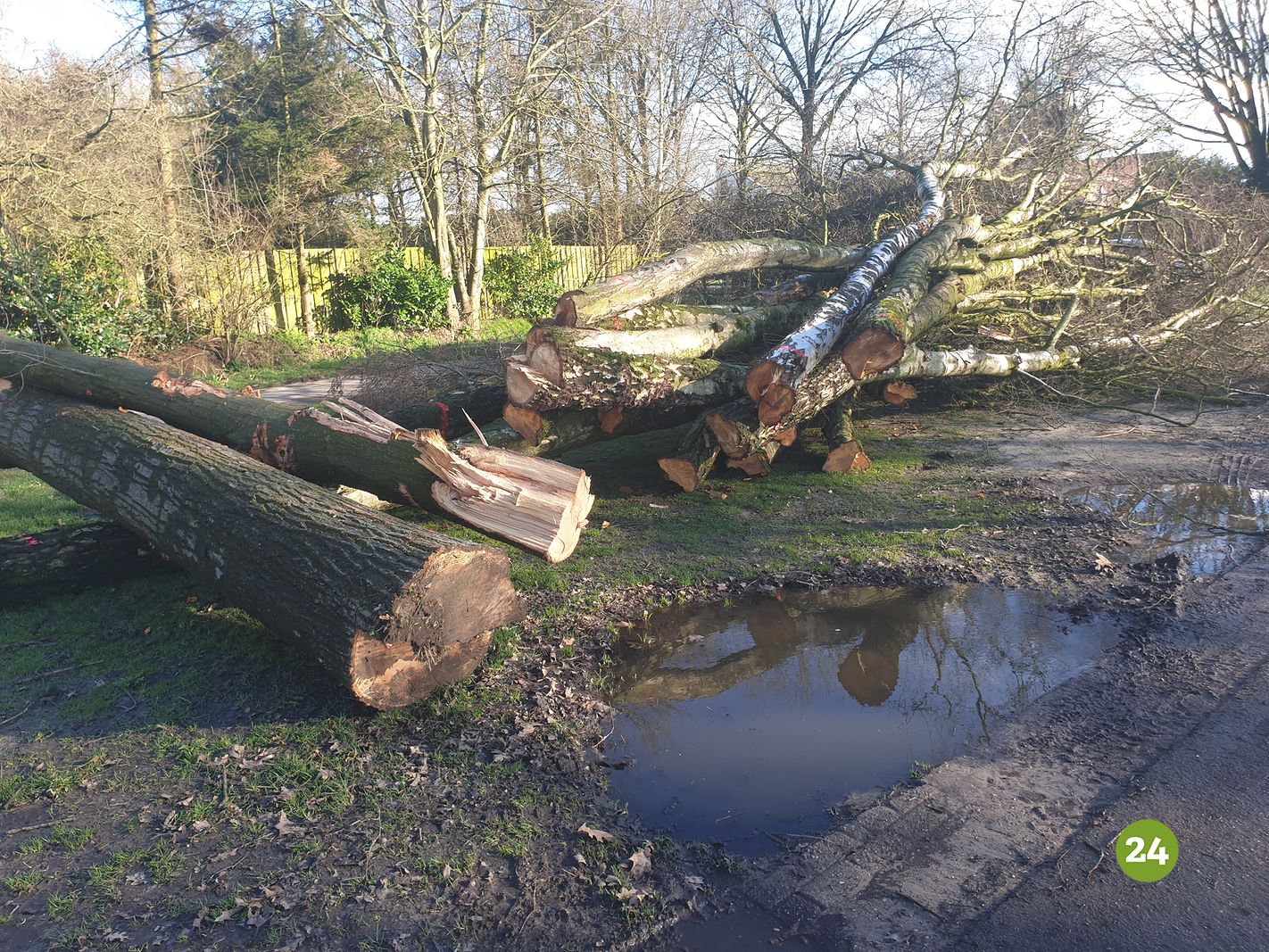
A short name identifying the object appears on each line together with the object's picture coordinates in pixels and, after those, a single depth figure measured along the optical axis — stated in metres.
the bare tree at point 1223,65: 20.42
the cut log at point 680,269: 7.36
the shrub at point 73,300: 11.95
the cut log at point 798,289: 9.91
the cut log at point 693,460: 7.23
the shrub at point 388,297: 18.11
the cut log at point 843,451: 7.78
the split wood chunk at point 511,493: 4.66
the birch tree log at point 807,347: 6.78
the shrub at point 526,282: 21.77
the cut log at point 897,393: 9.04
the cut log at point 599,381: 6.53
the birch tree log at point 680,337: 6.59
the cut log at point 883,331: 7.13
